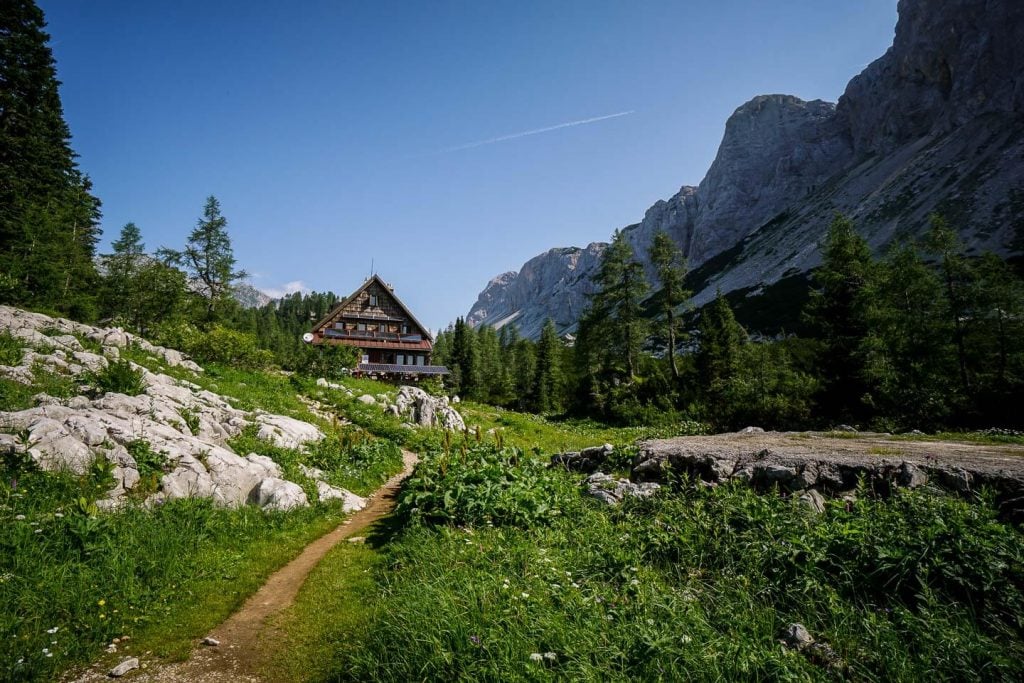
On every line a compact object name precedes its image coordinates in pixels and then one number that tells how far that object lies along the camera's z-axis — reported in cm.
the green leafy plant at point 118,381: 1248
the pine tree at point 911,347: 1791
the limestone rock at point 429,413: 2127
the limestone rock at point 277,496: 959
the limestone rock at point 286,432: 1346
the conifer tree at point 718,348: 3347
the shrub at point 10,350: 1288
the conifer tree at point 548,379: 5305
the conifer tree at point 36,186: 2497
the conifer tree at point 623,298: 3659
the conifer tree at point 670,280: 3575
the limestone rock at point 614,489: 855
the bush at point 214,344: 2383
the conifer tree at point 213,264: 4322
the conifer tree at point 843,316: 2197
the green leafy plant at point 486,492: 784
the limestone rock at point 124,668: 470
